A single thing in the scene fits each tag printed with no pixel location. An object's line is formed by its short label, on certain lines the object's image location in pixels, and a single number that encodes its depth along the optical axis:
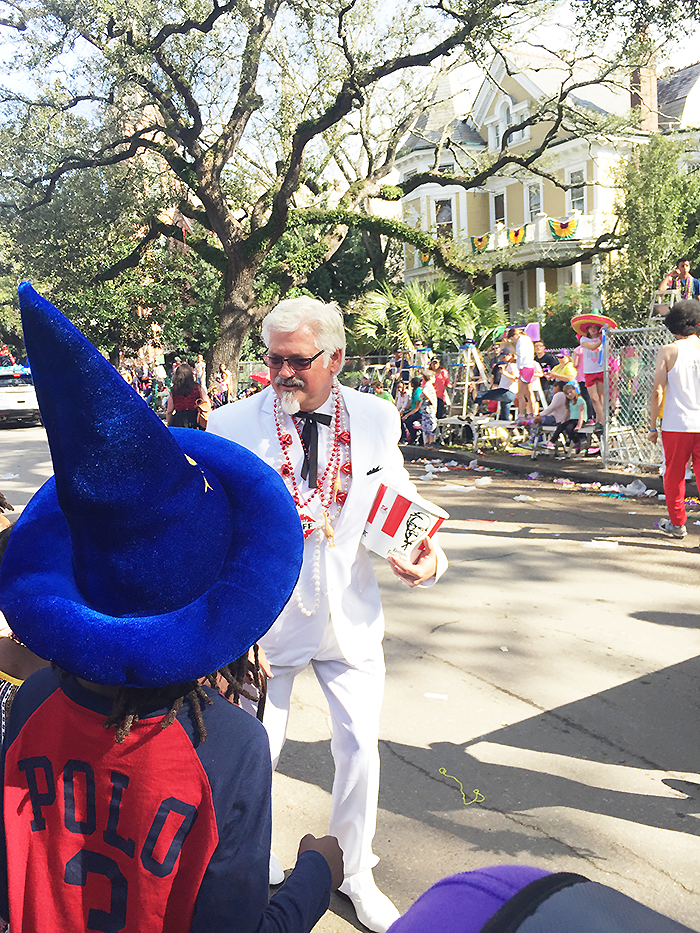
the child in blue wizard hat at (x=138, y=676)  1.29
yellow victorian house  34.28
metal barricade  11.29
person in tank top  7.19
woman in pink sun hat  12.91
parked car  24.92
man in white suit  2.75
